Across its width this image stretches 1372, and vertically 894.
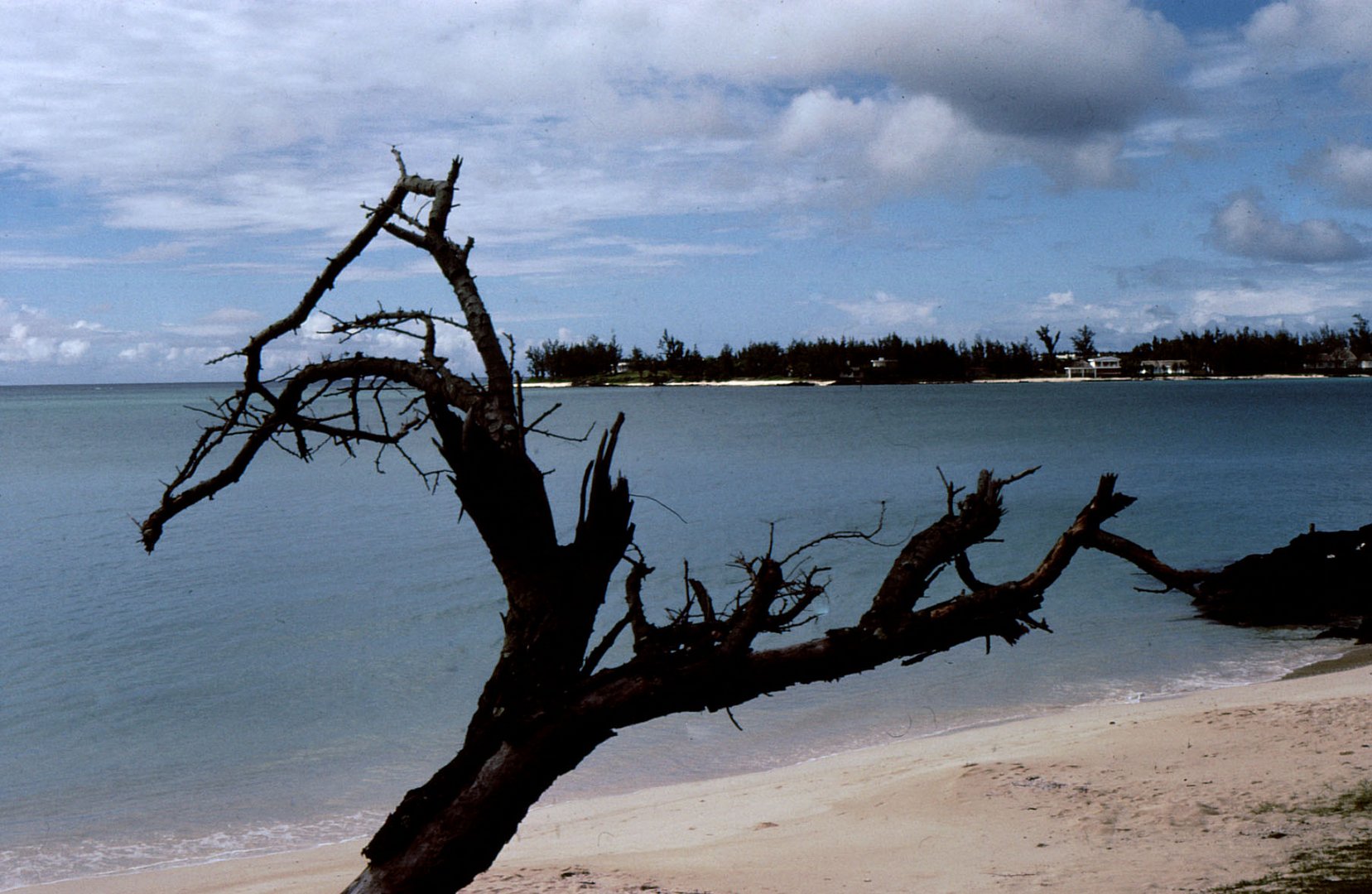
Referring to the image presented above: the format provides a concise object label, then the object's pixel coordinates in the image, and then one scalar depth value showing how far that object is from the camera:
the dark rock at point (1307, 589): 17.56
